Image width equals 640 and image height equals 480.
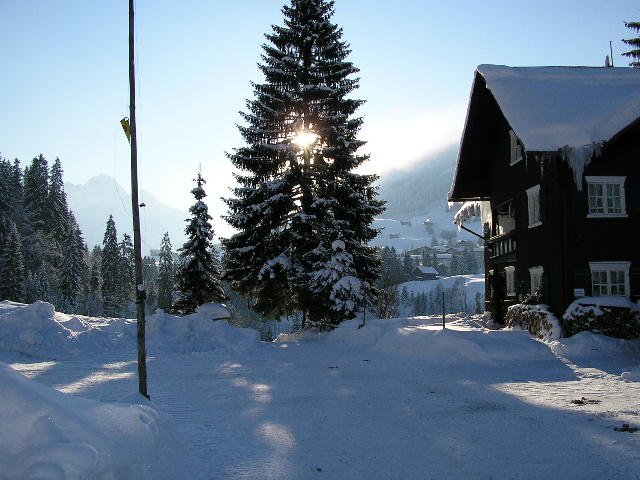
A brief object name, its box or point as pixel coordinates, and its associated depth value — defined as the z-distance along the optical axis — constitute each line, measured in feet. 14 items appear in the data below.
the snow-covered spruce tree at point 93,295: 248.32
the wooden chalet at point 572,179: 55.36
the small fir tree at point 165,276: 226.38
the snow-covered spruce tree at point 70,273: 195.52
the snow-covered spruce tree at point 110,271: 214.69
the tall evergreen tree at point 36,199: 220.02
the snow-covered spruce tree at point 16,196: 214.90
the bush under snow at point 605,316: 50.39
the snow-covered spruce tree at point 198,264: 100.73
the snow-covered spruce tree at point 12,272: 161.07
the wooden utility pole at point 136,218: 28.68
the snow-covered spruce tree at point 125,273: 229.86
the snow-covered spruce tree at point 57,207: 226.38
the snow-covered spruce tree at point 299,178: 75.31
